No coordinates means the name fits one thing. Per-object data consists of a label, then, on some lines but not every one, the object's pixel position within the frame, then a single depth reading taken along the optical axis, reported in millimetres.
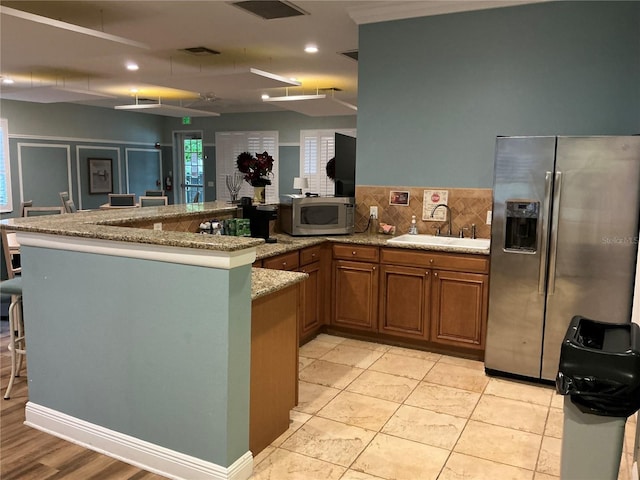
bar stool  3264
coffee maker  4262
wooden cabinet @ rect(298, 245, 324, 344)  4277
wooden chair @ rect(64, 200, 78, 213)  8828
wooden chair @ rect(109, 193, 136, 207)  8992
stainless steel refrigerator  3340
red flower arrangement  4578
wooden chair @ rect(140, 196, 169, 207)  8273
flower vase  4695
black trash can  1893
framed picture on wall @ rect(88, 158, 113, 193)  11297
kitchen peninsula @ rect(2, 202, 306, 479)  2330
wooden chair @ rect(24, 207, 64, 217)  6581
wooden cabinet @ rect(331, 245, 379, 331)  4406
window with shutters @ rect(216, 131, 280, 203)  11742
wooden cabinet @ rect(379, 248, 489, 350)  4004
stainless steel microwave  4602
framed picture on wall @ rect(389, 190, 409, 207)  4738
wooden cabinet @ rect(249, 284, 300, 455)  2605
